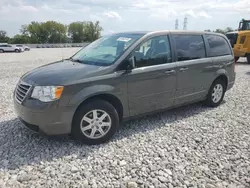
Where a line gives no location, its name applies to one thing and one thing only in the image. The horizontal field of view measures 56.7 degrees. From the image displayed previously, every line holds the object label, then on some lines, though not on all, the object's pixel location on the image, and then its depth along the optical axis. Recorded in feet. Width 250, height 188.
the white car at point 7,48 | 118.93
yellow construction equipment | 46.55
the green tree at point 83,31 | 311.27
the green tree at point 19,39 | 244.14
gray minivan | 10.81
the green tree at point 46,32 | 292.40
